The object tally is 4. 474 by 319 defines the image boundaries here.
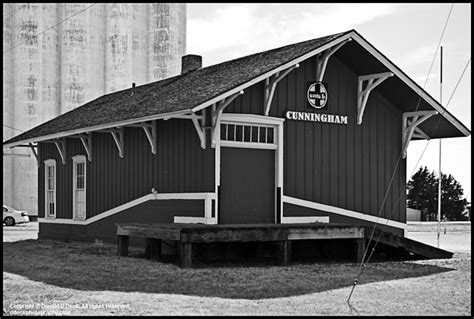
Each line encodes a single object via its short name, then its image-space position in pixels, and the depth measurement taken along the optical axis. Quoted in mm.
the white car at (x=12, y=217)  38125
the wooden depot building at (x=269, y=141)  16000
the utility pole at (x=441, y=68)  18233
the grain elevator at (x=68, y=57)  43781
